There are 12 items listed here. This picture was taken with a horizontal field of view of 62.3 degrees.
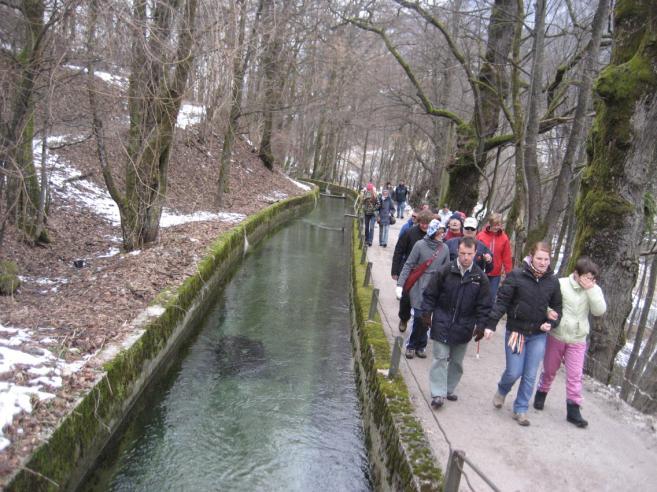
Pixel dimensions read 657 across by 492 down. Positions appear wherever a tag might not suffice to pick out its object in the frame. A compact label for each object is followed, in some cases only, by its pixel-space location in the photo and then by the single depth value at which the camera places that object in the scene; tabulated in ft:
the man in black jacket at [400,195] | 74.84
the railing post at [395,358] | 20.59
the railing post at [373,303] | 28.63
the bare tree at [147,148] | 29.84
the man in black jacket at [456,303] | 17.89
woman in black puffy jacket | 17.43
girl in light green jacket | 17.52
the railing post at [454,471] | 12.14
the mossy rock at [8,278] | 27.61
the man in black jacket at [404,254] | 26.91
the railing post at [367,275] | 35.91
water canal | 19.31
